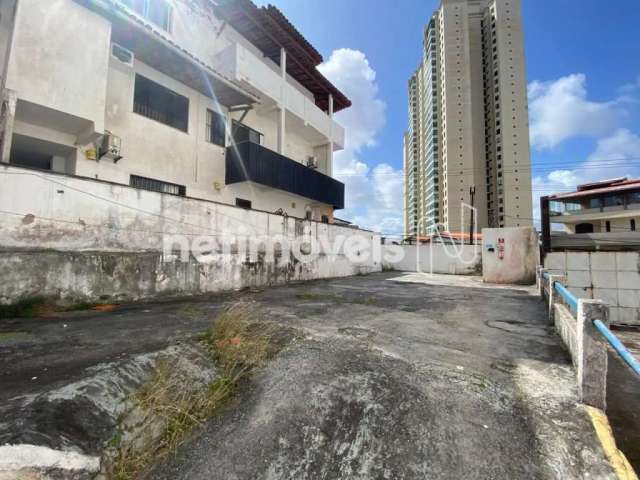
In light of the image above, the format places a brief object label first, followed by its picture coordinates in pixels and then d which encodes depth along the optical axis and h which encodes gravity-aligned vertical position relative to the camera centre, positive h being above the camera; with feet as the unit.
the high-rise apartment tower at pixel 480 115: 188.24 +101.80
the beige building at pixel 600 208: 110.11 +21.90
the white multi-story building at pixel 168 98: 20.71 +15.34
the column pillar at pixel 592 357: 8.14 -2.80
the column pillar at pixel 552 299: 17.47 -2.55
